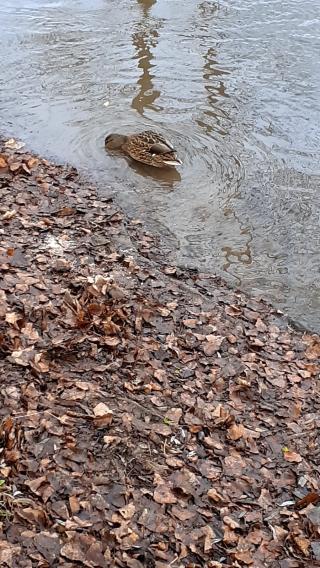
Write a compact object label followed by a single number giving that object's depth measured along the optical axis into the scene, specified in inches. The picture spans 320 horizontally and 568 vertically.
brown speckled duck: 317.7
